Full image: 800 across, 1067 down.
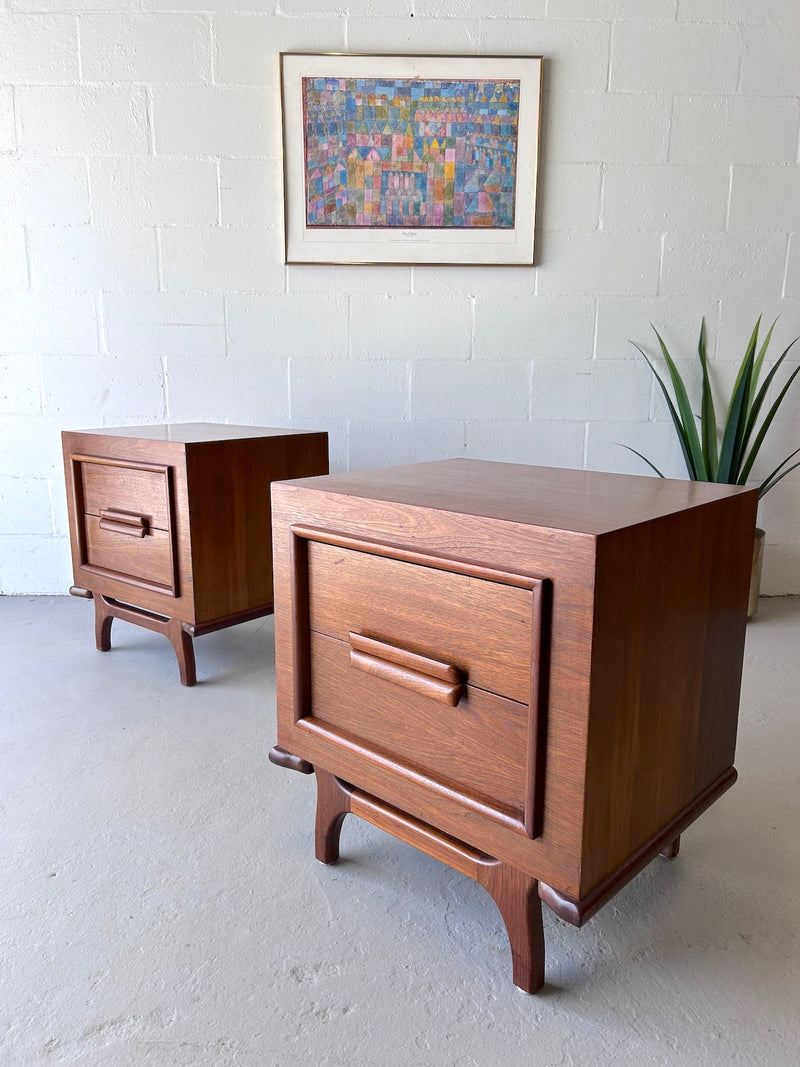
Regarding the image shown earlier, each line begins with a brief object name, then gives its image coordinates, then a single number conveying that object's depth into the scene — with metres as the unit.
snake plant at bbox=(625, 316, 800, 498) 2.36
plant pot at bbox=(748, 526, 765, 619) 2.45
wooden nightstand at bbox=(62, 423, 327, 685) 1.85
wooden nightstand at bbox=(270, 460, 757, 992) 0.85
